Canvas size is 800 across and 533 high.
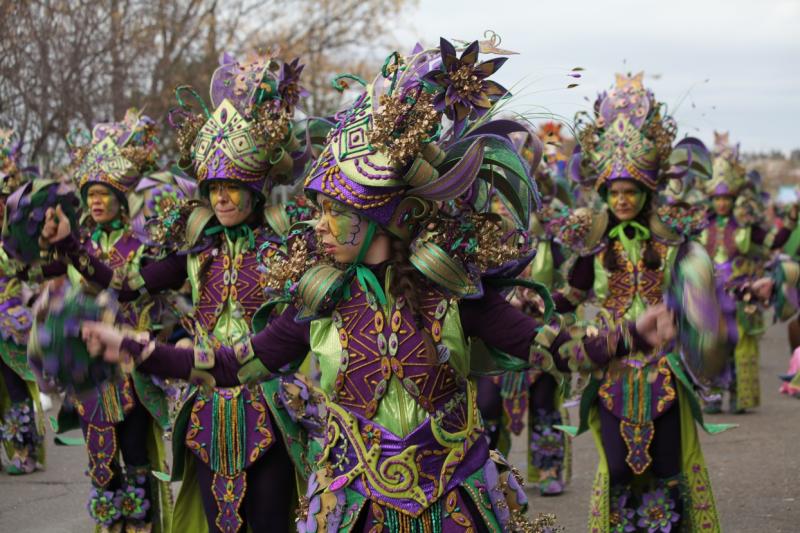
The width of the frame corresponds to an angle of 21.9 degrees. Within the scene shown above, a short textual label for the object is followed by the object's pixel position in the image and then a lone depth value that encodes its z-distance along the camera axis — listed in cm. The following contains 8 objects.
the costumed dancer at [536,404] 1427
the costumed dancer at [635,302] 1070
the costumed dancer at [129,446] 1125
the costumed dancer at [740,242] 2079
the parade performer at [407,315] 662
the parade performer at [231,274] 947
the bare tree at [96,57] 2394
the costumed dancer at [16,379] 1531
